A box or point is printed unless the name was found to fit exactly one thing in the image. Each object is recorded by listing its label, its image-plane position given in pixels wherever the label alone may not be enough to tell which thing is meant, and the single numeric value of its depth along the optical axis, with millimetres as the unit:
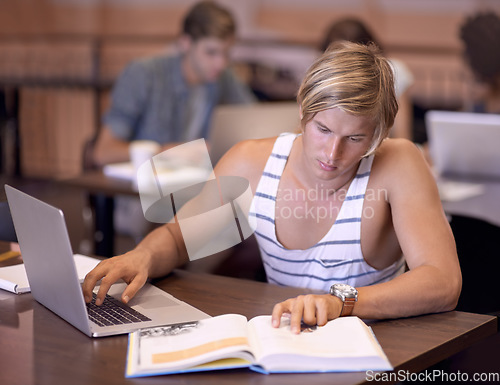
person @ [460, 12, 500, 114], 3178
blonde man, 1433
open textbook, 1127
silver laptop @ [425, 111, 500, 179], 2801
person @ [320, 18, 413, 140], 3365
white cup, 2805
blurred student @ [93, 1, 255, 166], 3312
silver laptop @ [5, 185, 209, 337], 1230
